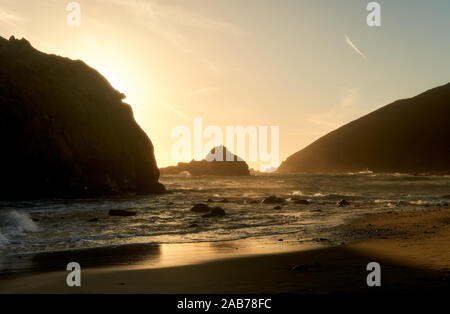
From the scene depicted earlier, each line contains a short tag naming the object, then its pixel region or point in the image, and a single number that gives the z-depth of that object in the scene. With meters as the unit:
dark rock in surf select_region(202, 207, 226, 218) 27.83
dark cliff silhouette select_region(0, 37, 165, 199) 45.91
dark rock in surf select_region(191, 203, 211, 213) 30.85
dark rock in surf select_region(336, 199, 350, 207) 37.86
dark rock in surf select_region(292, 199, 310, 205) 39.61
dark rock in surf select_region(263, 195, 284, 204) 40.88
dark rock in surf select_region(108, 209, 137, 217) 26.88
